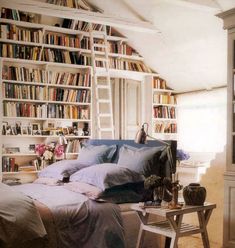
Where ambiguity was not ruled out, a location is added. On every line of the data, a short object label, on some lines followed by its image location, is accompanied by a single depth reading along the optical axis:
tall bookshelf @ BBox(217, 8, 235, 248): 3.80
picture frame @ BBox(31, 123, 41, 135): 6.29
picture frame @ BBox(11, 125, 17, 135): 6.08
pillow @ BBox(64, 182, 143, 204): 3.49
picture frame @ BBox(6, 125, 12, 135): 6.02
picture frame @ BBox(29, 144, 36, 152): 6.29
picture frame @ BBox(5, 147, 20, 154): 6.10
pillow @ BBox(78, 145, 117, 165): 4.45
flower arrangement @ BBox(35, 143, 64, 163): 5.24
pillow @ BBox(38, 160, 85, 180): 4.16
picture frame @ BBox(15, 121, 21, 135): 6.14
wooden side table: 3.09
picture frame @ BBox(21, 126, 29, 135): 6.19
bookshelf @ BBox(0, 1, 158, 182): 6.05
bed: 2.77
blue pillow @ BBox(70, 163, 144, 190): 3.54
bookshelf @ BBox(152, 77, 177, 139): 7.59
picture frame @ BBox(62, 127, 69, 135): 6.52
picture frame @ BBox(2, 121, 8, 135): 5.99
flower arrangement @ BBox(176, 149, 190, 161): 4.57
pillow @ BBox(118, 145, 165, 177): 3.92
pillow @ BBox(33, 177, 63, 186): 4.18
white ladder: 6.63
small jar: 3.33
